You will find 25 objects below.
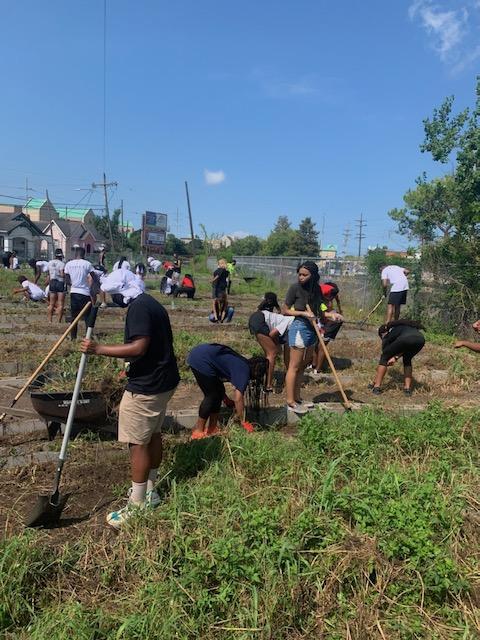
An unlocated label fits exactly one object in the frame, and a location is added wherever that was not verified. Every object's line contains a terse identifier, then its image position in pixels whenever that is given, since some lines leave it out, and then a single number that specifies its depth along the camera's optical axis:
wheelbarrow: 4.39
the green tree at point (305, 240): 68.62
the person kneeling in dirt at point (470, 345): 5.11
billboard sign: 48.31
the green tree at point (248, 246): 85.38
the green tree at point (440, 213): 13.06
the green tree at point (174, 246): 75.84
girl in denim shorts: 5.49
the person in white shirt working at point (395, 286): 10.29
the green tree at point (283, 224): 93.88
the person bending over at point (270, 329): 6.24
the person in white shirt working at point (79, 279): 8.73
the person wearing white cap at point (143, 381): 3.28
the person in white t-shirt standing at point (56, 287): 10.41
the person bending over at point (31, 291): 13.71
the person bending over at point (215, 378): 4.66
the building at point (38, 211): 78.31
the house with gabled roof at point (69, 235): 57.84
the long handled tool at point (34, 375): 4.32
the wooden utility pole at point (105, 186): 48.25
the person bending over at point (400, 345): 6.37
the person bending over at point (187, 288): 18.11
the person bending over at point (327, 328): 7.51
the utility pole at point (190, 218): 36.77
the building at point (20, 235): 43.28
